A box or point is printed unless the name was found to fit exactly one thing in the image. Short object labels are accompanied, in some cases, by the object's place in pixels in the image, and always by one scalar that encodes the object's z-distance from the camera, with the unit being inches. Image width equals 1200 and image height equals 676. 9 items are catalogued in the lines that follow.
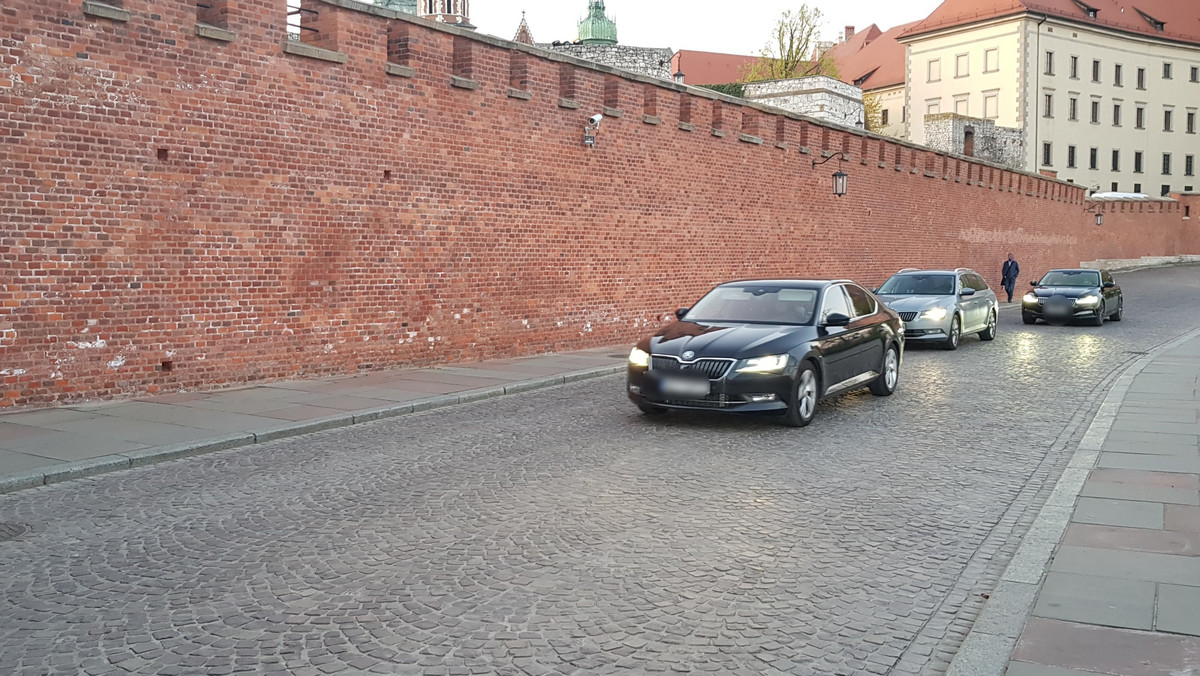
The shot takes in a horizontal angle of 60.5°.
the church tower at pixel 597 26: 3161.9
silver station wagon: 753.0
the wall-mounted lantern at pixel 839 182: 1080.2
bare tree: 2736.2
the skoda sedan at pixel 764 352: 391.5
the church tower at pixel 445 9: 3474.4
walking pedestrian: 1439.5
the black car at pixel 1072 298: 989.8
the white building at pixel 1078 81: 2822.3
